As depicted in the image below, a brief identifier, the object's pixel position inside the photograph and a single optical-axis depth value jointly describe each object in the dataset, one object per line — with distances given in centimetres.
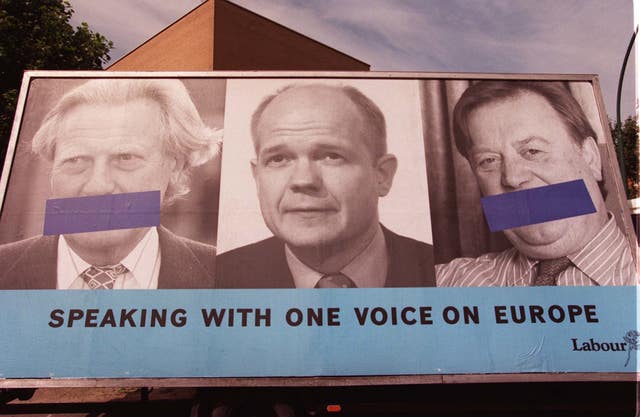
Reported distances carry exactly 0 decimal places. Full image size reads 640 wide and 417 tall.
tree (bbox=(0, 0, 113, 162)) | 973
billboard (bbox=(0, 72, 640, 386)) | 440
